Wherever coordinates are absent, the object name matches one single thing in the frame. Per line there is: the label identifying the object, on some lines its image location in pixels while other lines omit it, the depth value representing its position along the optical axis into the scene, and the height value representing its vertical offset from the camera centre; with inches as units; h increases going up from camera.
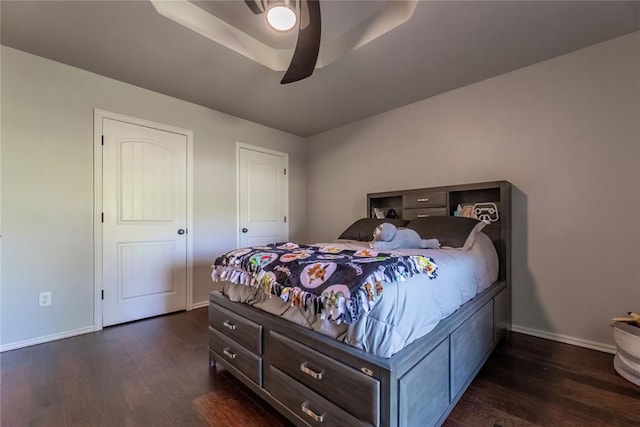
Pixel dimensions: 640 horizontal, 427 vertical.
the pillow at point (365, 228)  114.7 -6.0
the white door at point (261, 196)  150.2 +10.6
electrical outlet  94.2 -27.8
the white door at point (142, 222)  108.8 -2.5
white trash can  67.6 -34.2
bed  42.8 -24.9
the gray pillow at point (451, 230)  87.7 -5.3
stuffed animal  78.5 -7.3
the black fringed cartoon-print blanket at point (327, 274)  43.9 -11.1
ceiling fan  61.8 +44.8
